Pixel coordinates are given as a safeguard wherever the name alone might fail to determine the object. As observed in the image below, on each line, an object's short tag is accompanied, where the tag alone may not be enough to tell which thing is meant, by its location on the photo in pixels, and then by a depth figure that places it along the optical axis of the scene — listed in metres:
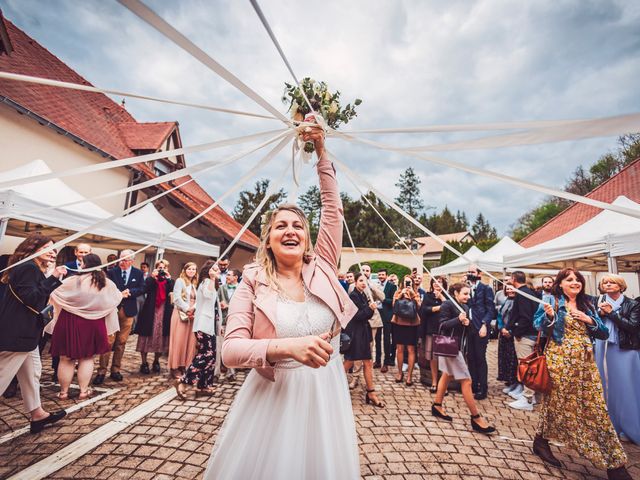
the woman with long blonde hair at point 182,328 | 5.29
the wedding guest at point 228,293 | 5.88
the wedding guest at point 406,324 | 6.02
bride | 1.29
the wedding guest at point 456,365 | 3.97
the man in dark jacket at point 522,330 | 5.24
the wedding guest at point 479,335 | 5.34
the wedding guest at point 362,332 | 5.03
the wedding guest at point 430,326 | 5.55
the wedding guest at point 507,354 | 5.79
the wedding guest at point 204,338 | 4.70
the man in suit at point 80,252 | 4.74
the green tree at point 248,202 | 30.05
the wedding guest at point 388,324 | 6.99
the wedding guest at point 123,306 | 5.30
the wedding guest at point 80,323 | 4.34
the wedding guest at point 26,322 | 3.23
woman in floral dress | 3.01
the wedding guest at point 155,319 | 5.87
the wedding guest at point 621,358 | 3.89
